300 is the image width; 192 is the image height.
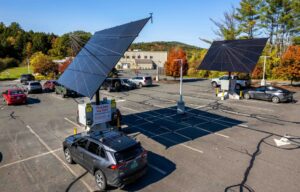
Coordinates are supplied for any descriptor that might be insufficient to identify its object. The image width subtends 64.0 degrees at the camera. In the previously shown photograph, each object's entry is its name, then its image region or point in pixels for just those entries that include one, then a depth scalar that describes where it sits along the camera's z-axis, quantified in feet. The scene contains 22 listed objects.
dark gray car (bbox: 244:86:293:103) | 78.79
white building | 320.09
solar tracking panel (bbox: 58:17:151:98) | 38.84
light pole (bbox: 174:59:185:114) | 63.98
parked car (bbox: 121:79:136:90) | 115.34
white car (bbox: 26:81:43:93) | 104.01
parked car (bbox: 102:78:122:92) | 107.93
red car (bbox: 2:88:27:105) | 79.25
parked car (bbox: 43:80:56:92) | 111.96
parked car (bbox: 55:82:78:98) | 92.46
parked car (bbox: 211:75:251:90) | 109.40
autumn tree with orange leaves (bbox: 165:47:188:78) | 140.56
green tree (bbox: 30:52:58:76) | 176.04
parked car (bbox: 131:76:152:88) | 124.77
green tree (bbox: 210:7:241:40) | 173.58
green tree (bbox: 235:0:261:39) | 166.91
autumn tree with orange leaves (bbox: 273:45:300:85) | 104.68
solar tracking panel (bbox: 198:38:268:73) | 83.76
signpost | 44.86
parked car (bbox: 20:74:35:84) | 148.17
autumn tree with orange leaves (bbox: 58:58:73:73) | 156.33
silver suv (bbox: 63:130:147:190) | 27.27
